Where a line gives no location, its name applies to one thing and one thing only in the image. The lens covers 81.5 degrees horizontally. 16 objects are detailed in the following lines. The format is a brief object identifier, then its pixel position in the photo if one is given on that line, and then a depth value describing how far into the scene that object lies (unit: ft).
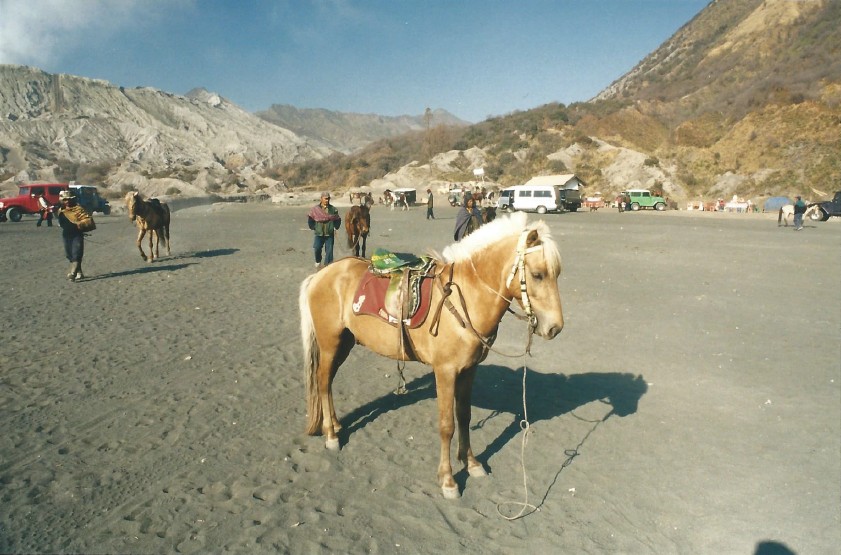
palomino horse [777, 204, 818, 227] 82.74
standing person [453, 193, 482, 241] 40.08
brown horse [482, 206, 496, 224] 51.23
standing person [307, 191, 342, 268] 39.11
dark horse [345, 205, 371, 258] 45.27
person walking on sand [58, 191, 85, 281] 35.65
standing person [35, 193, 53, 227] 78.28
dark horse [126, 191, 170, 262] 43.57
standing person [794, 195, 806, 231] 75.51
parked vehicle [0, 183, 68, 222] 90.12
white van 117.70
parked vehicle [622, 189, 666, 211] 126.41
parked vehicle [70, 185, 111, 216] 98.43
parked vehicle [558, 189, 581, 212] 122.42
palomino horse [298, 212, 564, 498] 11.62
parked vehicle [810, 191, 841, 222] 94.41
